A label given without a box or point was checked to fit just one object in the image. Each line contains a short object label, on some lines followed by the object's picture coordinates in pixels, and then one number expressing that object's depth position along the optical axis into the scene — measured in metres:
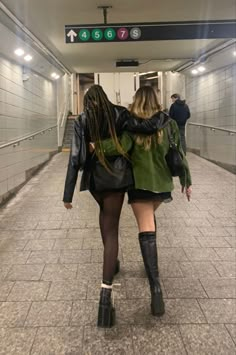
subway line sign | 5.63
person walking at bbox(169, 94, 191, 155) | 8.42
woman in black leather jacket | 2.33
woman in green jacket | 2.38
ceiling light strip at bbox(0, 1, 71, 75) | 5.18
